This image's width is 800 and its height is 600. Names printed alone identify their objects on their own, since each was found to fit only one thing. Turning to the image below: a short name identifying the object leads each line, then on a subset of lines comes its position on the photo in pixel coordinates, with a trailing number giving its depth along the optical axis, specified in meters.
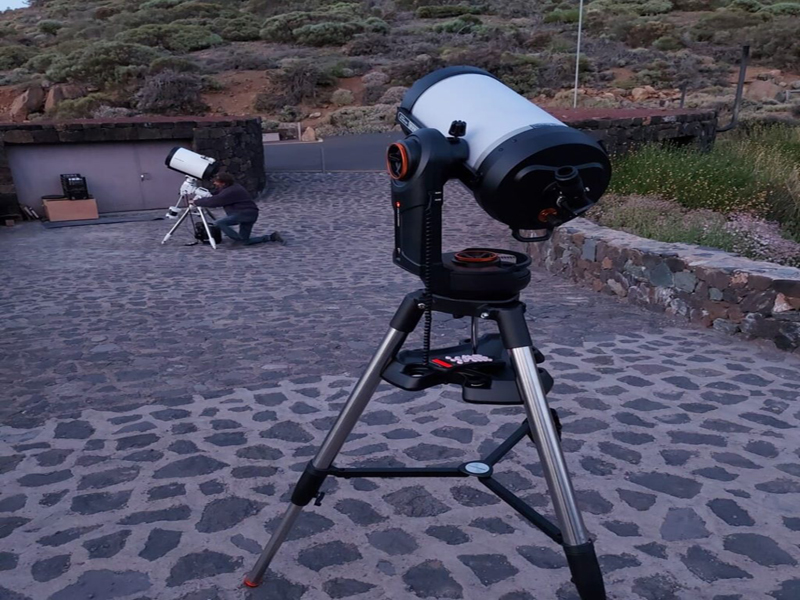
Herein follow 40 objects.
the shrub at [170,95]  27.42
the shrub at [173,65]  31.95
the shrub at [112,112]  25.84
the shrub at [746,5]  43.55
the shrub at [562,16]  44.09
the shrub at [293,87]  30.66
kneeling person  9.99
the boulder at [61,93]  27.69
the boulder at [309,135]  25.28
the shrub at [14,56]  36.50
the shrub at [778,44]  31.41
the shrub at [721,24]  38.06
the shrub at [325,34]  41.06
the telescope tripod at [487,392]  1.74
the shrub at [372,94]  30.83
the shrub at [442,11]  48.56
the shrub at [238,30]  43.31
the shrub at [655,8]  45.62
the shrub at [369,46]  38.53
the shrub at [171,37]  38.53
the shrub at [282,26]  42.75
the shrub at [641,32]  39.03
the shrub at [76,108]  26.75
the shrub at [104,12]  50.50
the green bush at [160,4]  50.19
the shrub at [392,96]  29.78
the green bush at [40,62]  35.03
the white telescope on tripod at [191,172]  10.84
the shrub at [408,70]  32.62
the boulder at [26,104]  27.19
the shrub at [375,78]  31.91
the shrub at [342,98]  30.77
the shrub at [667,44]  36.66
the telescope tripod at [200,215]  10.02
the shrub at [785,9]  41.38
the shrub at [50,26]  46.69
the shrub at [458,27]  42.54
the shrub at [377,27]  41.60
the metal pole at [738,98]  14.41
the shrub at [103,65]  31.00
